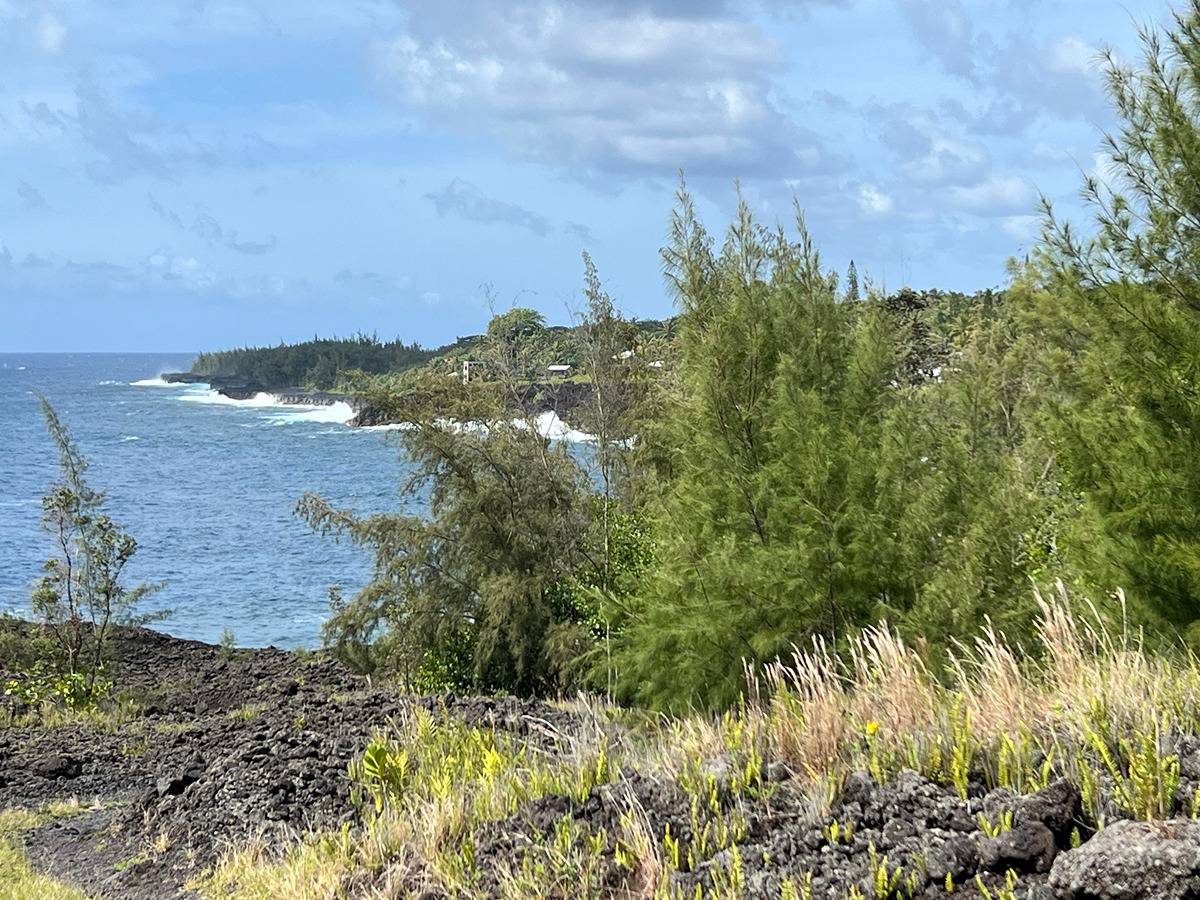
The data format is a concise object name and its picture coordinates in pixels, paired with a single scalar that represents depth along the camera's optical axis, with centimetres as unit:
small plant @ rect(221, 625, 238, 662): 2502
